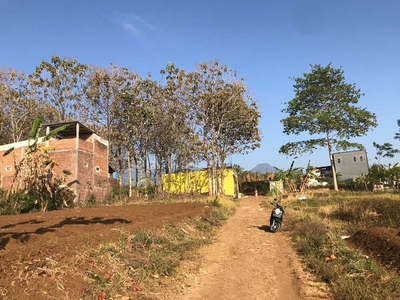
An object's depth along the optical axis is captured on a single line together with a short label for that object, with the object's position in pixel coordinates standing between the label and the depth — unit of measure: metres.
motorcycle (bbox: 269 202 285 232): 12.49
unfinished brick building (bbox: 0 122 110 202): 25.83
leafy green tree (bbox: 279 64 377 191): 31.30
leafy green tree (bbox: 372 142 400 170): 50.68
